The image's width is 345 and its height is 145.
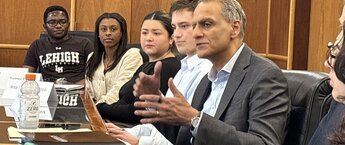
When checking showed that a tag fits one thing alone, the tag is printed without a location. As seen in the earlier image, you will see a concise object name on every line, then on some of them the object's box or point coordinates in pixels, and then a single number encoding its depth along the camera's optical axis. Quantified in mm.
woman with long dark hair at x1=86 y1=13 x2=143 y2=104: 6341
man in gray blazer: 3068
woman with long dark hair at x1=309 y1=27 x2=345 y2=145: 2131
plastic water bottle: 3361
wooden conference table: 2929
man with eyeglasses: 8238
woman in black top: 5290
